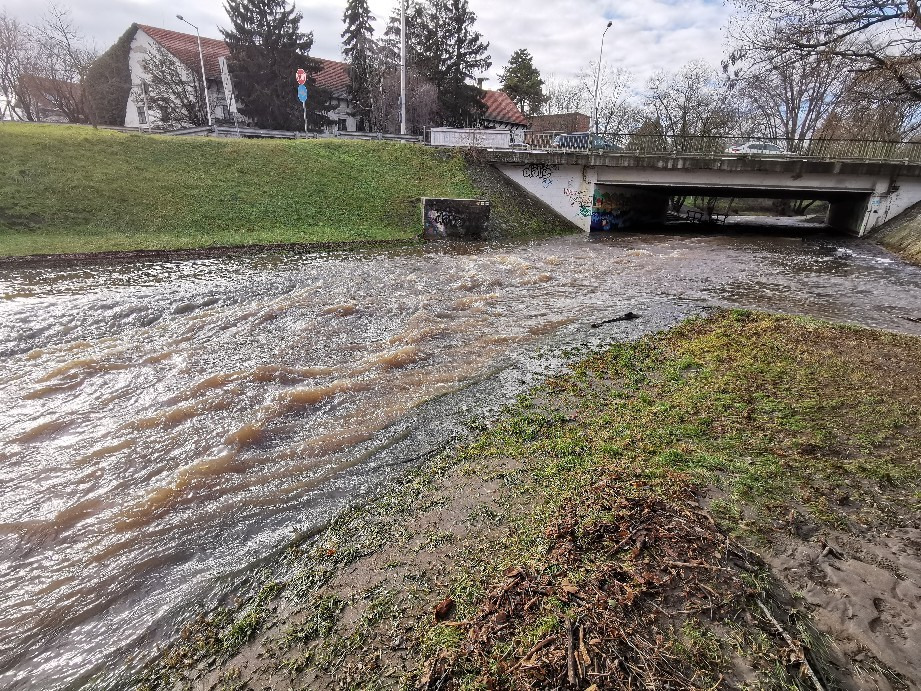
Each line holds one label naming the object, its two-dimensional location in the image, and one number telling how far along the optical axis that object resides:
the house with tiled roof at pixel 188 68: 38.41
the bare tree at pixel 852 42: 16.36
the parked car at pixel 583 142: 26.23
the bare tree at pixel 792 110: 39.79
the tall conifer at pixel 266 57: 37.47
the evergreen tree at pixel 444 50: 45.06
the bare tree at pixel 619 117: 54.41
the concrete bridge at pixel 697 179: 23.52
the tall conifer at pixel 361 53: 44.50
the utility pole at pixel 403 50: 28.72
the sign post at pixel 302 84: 27.33
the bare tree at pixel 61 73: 36.44
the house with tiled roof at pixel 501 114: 56.22
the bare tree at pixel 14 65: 36.84
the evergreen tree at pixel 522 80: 60.75
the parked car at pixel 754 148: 28.71
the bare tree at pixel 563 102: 62.88
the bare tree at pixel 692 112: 46.72
